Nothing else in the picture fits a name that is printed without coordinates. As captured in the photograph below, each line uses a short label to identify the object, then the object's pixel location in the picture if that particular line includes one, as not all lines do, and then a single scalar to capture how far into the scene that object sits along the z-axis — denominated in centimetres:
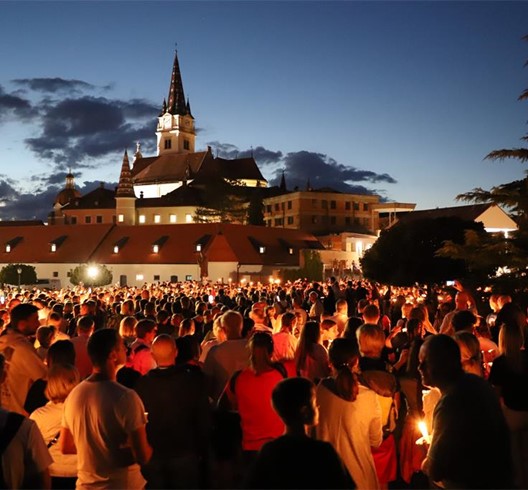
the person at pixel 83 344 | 795
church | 10169
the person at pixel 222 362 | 681
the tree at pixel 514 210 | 1895
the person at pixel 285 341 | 865
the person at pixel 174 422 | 555
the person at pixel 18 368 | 614
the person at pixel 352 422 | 508
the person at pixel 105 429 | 461
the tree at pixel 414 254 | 3716
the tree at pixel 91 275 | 6331
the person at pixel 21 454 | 379
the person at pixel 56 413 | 518
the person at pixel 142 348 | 746
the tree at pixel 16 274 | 6316
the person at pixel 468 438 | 407
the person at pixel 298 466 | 315
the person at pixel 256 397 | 598
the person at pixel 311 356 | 773
